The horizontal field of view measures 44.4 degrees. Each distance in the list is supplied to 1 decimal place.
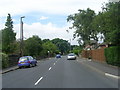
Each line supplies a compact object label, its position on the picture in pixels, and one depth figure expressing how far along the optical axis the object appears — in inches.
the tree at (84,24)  1393.6
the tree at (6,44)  909.9
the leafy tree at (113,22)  543.9
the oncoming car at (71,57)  1401.9
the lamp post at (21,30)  933.5
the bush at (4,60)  680.1
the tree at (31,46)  1258.0
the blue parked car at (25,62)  726.4
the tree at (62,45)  4005.7
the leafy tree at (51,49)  2547.1
